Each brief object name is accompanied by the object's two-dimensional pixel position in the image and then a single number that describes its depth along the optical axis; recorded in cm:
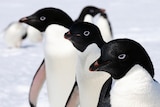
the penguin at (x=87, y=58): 714
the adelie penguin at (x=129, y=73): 552
